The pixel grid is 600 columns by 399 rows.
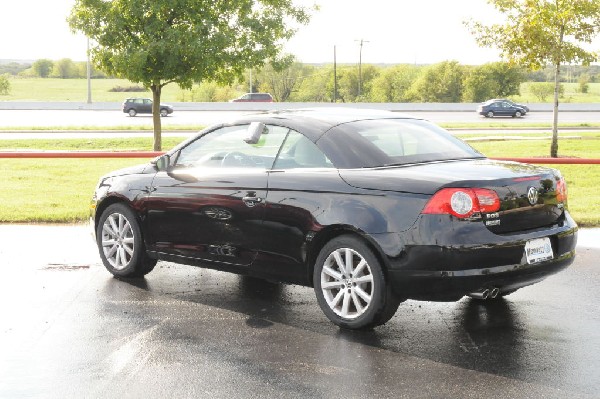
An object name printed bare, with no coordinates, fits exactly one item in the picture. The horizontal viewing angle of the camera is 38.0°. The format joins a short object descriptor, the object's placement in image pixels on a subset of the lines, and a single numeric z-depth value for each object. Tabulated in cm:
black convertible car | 585
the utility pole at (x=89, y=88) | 6478
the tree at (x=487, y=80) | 11919
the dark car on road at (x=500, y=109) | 5947
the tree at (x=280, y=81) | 12727
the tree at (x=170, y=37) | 2627
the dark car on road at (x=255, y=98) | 7925
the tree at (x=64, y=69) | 19108
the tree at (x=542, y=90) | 12180
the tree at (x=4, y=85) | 12391
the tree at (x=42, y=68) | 19180
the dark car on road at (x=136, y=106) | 6172
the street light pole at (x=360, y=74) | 12925
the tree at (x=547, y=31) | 2478
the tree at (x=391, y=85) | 13338
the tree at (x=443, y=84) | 12344
